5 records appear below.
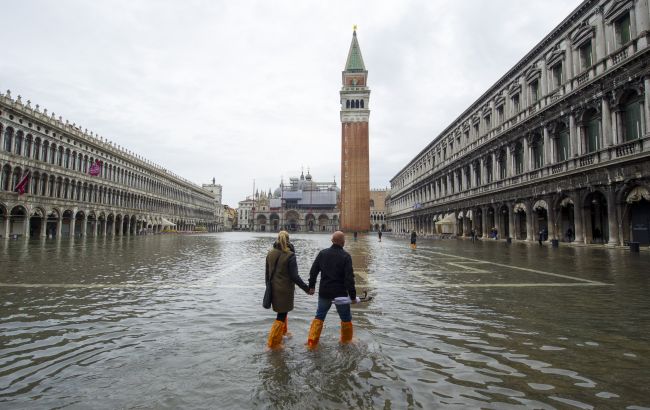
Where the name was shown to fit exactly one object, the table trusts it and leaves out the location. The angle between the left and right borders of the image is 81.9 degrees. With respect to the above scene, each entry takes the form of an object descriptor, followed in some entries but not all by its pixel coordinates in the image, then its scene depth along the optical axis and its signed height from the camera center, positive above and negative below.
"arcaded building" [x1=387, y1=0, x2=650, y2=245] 20.66 +6.65
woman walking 5.18 -0.68
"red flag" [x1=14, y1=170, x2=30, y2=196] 36.81 +4.49
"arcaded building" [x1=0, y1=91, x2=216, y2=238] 38.03 +6.37
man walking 5.18 -0.79
